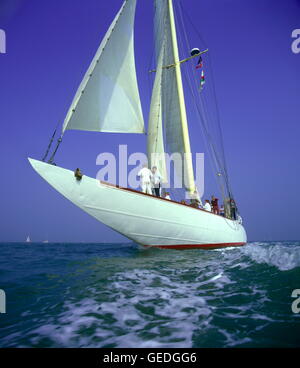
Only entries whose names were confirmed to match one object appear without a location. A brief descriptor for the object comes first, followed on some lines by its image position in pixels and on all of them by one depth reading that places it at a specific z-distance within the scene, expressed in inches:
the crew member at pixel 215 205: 553.1
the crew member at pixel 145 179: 377.1
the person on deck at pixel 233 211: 595.8
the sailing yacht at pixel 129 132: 331.0
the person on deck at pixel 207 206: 498.4
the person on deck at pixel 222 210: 534.3
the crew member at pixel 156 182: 401.1
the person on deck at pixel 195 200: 443.5
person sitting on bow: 319.0
